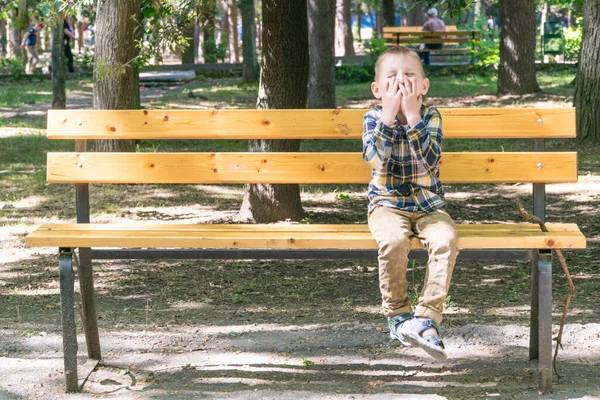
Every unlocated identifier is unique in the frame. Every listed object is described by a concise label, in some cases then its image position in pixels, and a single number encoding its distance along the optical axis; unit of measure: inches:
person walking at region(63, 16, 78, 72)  1005.2
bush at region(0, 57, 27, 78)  1004.9
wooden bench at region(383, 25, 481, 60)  863.1
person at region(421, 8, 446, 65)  941.8
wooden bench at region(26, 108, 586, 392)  165.6
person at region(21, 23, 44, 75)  1016.9
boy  152.4
